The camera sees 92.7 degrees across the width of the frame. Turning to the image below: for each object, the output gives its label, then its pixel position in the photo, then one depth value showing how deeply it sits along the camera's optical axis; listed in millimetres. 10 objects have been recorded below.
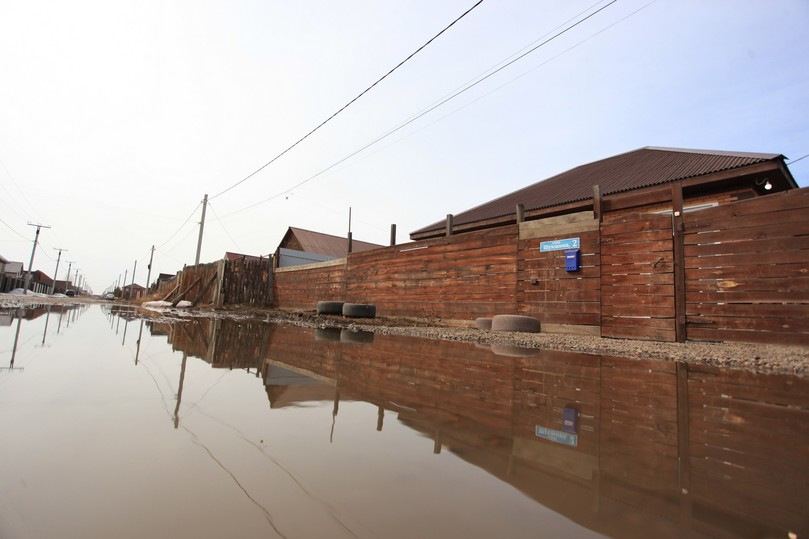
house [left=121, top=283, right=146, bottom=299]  60562
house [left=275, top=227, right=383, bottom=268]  28500
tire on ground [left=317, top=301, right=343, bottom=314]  13034
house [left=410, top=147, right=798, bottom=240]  9203
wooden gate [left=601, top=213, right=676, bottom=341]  7082
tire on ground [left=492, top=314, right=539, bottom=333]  8125
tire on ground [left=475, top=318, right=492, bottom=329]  9461
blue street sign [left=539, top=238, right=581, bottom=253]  8547
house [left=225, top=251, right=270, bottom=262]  38825
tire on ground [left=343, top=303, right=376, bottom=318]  11805
